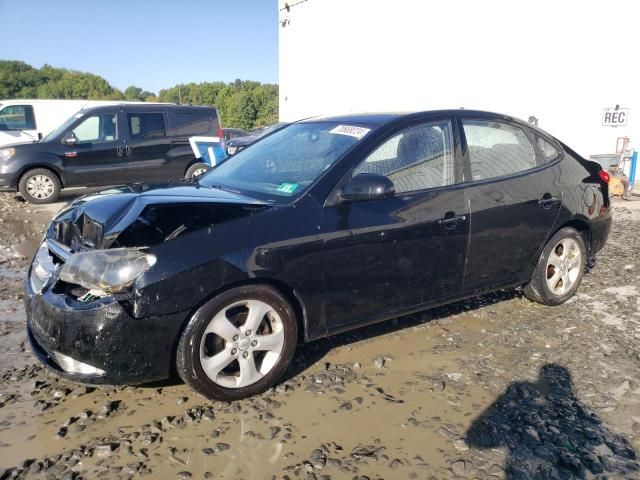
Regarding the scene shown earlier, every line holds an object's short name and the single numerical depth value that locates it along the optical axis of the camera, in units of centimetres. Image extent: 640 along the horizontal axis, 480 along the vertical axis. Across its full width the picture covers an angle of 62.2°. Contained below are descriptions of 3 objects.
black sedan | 276
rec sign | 1314
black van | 995
